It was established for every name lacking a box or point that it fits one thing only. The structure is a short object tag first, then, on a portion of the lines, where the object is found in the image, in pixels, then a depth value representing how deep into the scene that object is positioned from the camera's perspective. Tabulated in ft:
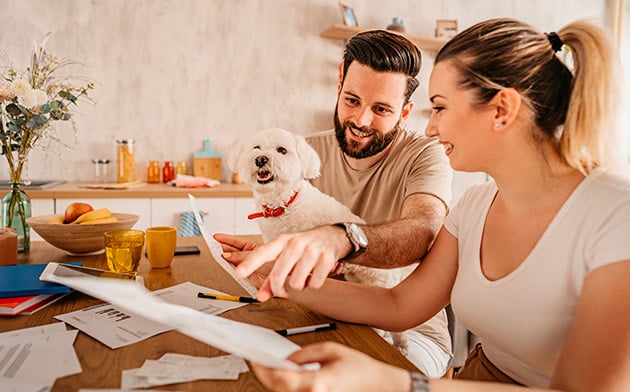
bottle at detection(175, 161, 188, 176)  12.09
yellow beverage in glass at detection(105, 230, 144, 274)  4.07
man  4.26
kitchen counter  9.92
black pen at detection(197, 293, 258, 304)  3.62
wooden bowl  4.60
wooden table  2.41
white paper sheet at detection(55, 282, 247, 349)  2.92
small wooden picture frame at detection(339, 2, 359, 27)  12.32
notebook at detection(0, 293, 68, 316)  3.22
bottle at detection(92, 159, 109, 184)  11.77
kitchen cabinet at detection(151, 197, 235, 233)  10.39
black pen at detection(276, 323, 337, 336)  3.05
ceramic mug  4.34
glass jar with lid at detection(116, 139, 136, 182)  11.60
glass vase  5.00
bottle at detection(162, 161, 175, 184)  11.98
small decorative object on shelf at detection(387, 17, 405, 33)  12.21
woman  2.82
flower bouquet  4.64
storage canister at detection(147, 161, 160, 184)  11.88
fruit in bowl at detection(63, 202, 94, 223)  4.90
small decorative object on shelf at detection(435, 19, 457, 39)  13.21
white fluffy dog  5.45
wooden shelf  12.23
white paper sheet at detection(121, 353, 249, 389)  2.41
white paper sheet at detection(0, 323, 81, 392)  2.36
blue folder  3.40
